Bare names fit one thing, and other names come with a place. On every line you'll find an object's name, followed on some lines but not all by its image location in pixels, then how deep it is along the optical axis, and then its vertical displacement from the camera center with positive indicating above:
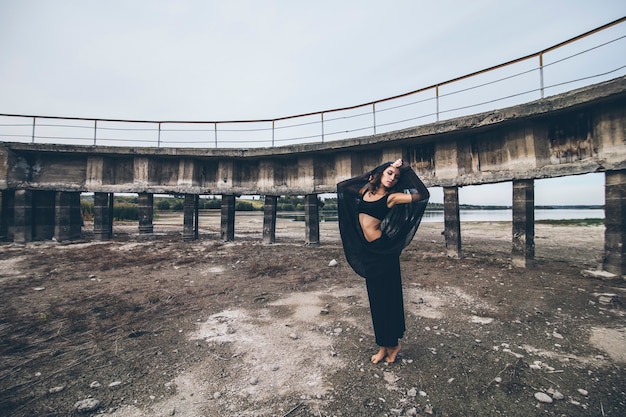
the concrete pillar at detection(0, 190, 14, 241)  12.59 +0.00
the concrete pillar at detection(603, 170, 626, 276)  6.39 -0.07
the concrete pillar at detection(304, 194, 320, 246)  12.36 -0.12
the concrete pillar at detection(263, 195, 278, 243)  12.77 -0.12
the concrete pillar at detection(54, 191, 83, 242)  12.59 -0.05
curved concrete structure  6.68 +2.05
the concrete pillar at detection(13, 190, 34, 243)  12.07 -0.13
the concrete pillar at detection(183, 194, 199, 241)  13.18 -0.08
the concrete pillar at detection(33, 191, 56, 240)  12.70 -0.03
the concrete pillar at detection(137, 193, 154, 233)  13.43 +0.16
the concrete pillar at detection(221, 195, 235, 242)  13.23 -0.06
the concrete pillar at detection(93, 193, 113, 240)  12.92 -0.06
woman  3.32 -0.22
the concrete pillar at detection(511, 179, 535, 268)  7.75 -0.20
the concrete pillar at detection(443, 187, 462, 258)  9.24 -0.19
